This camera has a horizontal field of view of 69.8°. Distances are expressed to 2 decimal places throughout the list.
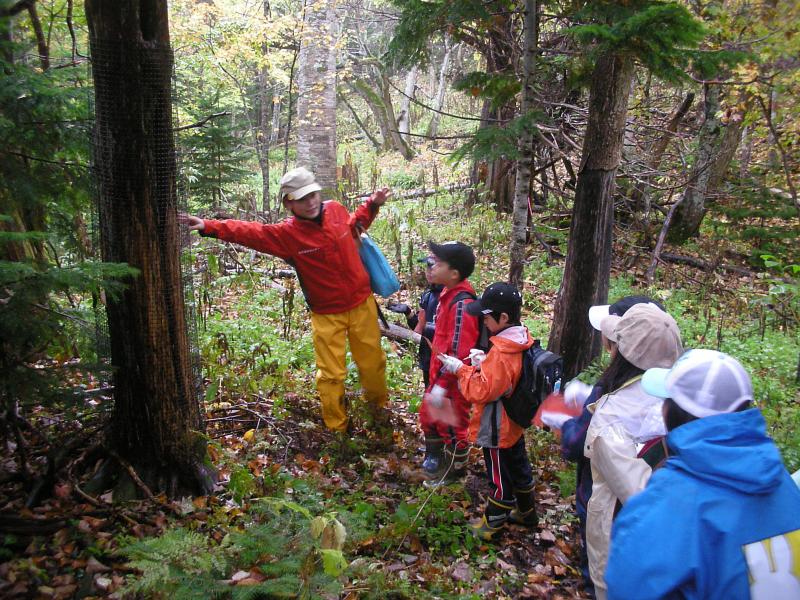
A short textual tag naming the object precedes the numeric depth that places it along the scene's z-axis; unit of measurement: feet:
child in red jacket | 14.79
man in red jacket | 15.99
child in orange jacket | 12.64
